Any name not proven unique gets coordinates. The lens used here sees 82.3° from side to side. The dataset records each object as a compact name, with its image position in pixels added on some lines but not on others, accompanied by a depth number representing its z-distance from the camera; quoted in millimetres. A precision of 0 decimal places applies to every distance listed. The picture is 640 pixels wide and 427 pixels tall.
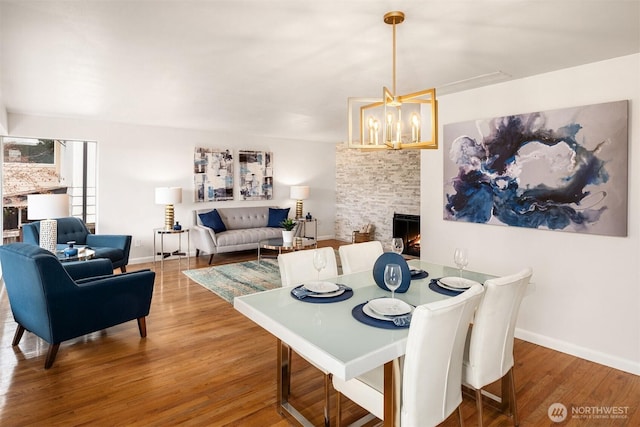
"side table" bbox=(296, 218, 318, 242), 7914
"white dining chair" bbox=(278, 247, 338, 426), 2428
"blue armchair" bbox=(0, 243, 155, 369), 2584
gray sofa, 6152
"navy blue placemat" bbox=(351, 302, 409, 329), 1618
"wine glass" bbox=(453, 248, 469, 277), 2342
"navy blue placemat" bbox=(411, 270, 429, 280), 2453
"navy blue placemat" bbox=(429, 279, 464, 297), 2108
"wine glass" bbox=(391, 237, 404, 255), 2473
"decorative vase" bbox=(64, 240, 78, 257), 3930
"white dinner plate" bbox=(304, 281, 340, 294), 2061
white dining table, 1378
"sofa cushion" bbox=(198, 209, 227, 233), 6438
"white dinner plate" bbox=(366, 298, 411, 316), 1751
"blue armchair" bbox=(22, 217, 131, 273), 4719
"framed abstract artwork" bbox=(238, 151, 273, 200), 7254
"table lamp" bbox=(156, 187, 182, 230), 5871
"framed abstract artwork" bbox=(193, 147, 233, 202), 6688
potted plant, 5844
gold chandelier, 2141
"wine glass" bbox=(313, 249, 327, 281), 2198
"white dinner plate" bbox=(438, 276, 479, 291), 2172
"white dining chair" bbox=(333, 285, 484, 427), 1396
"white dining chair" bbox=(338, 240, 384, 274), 2838
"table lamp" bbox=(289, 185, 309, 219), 7586
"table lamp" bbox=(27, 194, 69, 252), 3812
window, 7008
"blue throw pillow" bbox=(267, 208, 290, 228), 7301
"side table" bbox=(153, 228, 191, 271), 5918
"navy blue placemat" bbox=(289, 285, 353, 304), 1949
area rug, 4621
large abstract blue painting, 2699
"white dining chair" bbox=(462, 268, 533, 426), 1747
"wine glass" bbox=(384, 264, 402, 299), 1778
